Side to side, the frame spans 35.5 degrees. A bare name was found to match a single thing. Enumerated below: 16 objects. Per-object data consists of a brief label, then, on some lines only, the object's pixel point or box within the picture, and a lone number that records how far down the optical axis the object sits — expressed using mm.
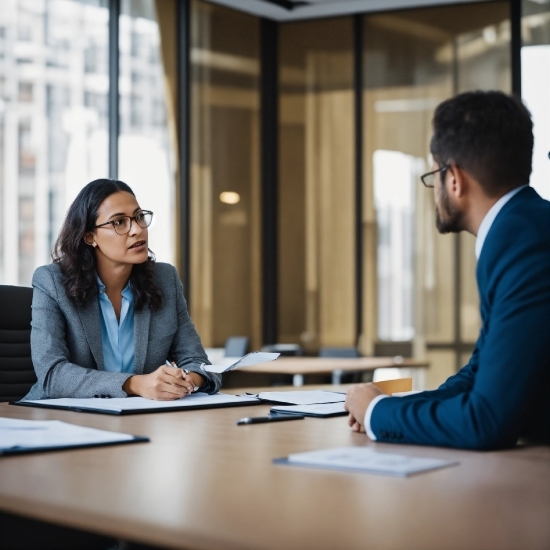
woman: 2725
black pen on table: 1983
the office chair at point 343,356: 6219
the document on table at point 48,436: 1565
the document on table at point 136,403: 2182
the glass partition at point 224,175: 7582
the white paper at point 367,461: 1361
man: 1577
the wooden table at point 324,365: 5184
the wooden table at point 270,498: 1006
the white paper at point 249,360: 2359
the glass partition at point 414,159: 7590
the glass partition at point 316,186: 8023
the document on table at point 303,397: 2477
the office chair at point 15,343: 3150
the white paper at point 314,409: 2176
